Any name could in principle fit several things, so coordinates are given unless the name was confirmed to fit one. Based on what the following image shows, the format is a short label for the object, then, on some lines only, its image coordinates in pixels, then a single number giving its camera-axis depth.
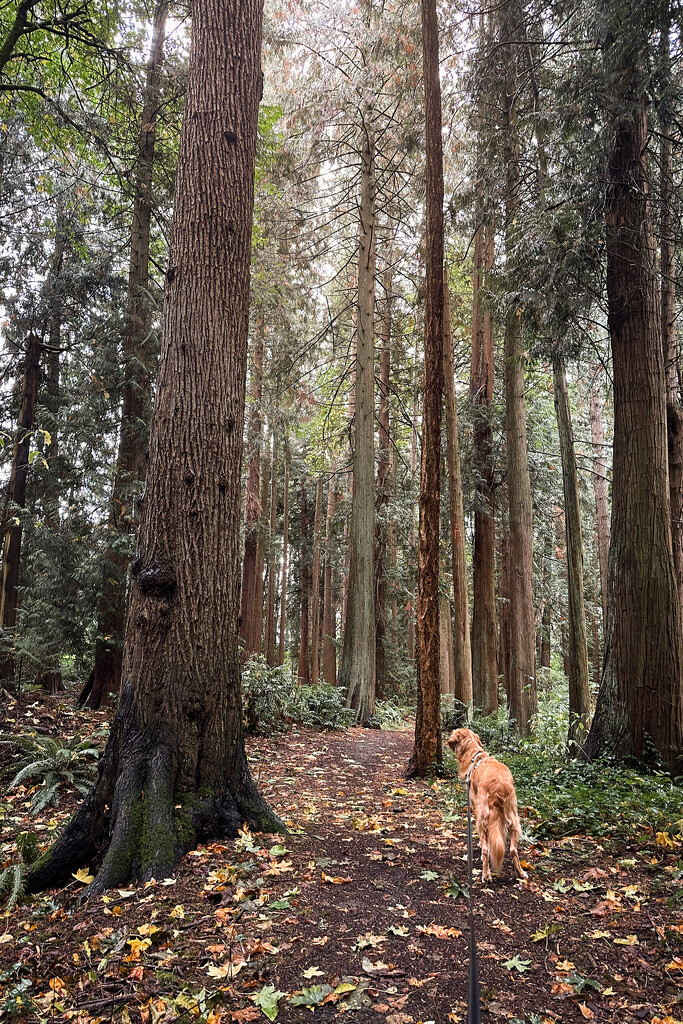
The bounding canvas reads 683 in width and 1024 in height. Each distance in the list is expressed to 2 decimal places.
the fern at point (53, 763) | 5.48
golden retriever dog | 3.71
